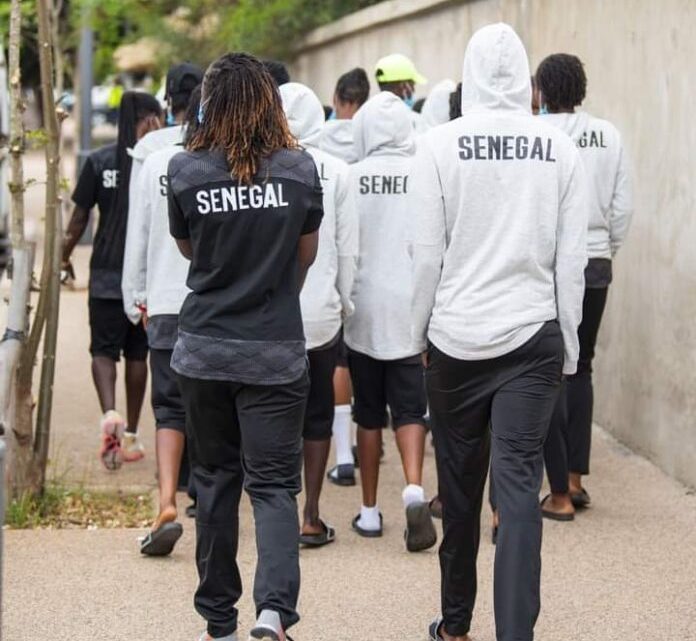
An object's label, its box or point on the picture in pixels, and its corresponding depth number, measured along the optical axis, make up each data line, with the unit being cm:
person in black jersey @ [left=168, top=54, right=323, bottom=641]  456
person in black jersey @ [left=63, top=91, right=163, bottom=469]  757
